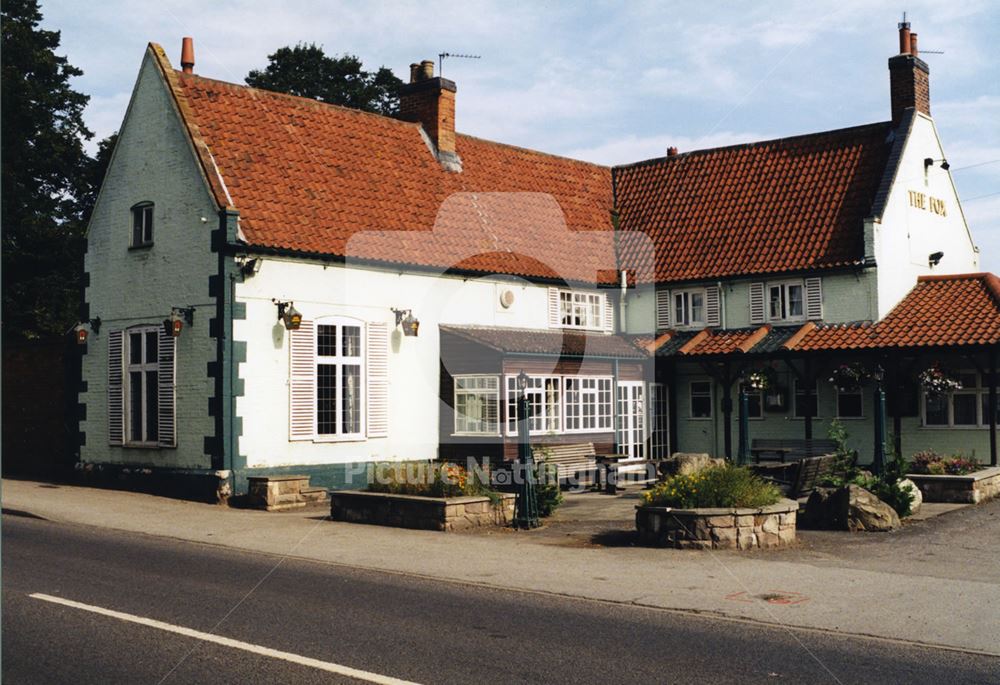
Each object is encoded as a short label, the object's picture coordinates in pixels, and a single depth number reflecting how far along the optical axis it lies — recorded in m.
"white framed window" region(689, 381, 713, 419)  29.19
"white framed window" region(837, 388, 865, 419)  26.70
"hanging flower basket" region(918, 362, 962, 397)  23.72
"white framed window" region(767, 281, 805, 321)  27.34
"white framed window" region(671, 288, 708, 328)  29.08
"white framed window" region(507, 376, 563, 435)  23.50
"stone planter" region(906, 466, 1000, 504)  19.36
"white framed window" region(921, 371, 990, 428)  24.92
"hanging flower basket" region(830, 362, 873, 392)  25.41
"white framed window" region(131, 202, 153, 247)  22.61
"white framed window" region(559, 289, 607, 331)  27.59
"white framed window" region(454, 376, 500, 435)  23.39
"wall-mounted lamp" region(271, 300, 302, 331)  20.58
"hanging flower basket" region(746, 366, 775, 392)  26.73
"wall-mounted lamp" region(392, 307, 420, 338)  22.95
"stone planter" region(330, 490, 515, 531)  16.09
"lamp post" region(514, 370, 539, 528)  16.44
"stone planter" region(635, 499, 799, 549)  13.94
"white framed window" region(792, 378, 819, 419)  27.30
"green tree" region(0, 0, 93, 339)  35.78
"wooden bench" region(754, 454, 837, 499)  17.55
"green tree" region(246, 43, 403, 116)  45.41
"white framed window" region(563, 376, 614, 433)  25.03
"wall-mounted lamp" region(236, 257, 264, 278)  20.31
